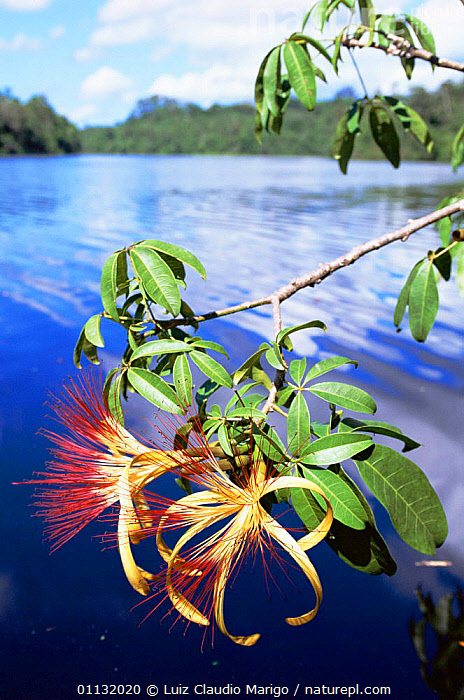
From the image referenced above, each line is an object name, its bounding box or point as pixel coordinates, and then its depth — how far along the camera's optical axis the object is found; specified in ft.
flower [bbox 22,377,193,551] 2.00
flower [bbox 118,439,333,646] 1.87
